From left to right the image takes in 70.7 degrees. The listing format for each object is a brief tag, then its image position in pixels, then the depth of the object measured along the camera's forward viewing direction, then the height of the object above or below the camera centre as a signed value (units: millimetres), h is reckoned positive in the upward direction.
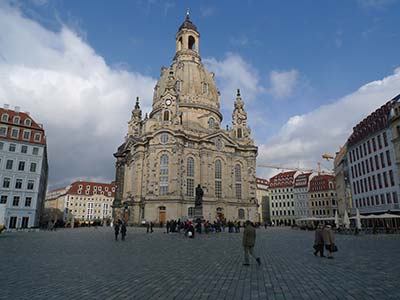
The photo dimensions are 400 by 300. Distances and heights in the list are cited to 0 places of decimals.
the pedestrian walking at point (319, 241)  13752 -1139
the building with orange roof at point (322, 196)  88250 +6703
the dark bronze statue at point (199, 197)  37131 +2635
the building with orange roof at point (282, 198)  103375 +7041
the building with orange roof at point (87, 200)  106188 +6413
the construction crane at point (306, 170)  160000 +28010
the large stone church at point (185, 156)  58281 +13861
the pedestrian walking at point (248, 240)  11445 -890
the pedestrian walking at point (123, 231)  24031 -1129
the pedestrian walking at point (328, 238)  12992 -951
